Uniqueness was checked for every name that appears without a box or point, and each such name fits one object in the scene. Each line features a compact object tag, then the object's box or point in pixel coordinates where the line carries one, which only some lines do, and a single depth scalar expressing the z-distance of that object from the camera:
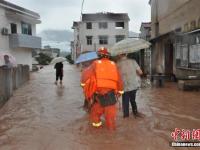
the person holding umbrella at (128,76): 4.71
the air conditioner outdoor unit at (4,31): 17.48
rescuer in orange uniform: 4.00
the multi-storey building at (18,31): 17.72
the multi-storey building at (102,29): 32.05
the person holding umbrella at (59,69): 10.17
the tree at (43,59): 31.69
